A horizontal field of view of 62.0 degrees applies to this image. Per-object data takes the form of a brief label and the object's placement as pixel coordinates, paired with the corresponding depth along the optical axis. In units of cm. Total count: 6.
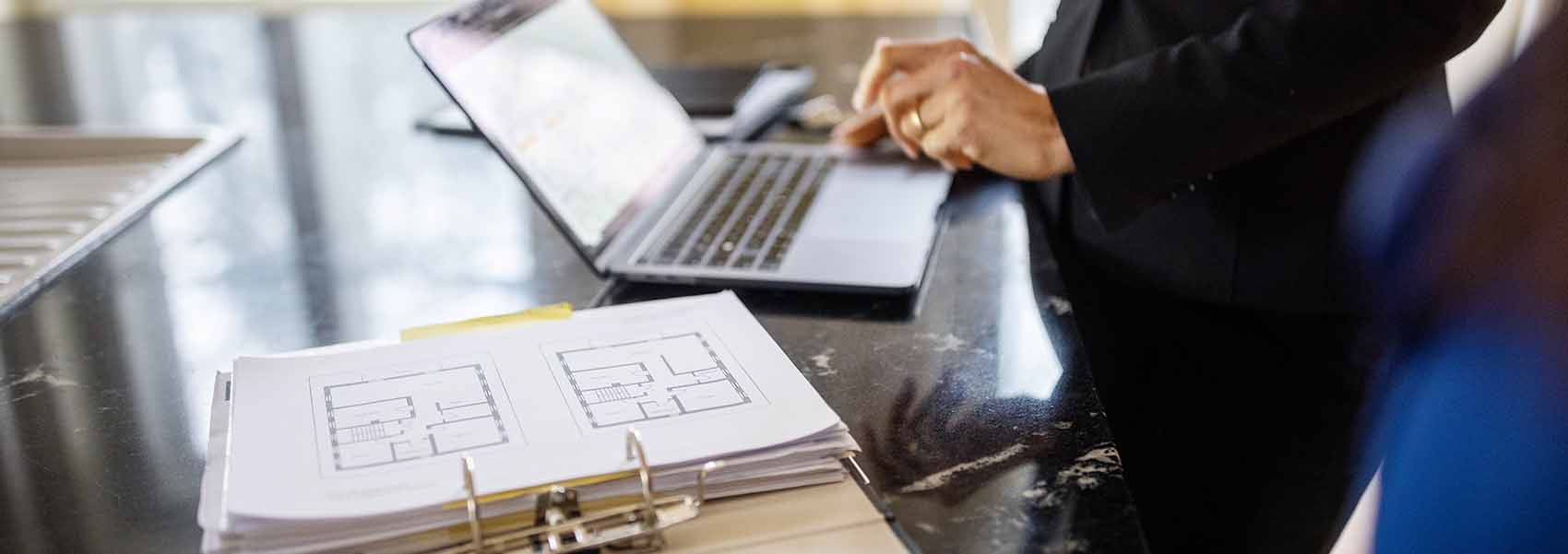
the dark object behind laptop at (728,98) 149
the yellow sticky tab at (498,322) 85
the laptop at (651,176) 101
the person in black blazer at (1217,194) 97
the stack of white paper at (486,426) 62
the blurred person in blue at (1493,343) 67
